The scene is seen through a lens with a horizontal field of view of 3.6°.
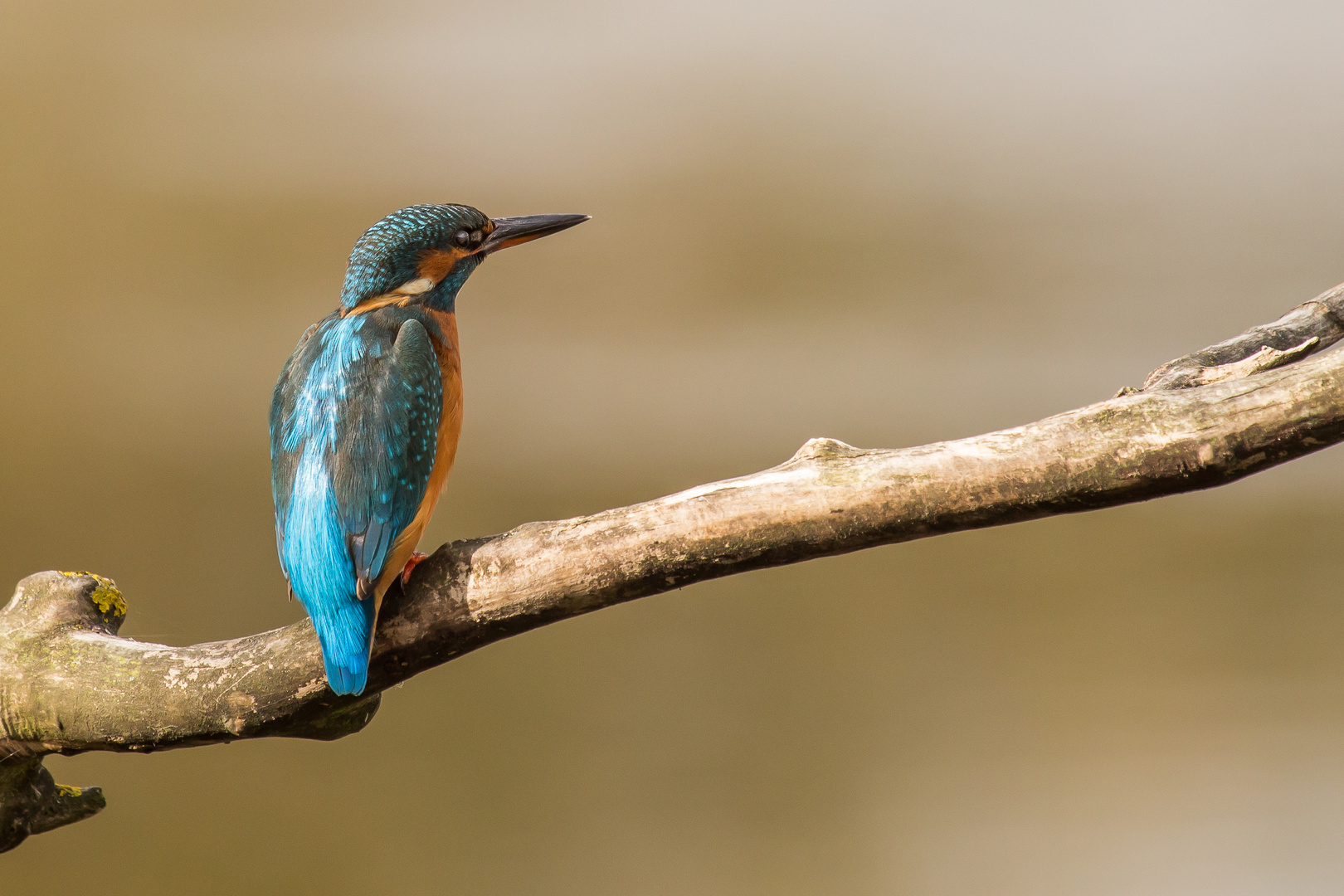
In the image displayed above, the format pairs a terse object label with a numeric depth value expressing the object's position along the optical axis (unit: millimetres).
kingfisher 6028
